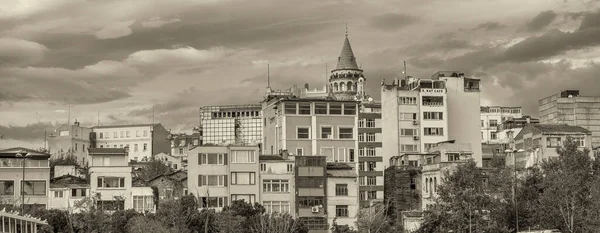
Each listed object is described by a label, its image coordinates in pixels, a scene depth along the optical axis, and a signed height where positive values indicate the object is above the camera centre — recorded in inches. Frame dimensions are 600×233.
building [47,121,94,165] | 6781.5 +503.6
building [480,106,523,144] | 6284.5 +599.5
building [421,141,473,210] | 3937.0 +185.5
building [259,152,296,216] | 3885.3 +101.1
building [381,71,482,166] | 4857.3 +465.3
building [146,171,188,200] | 3966.8 +113.8
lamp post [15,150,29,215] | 3585.1 +197.8
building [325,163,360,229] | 3922.2 +43.0
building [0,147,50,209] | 3742.6 +134.7
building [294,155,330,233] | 3870.6 +72.8
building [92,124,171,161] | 7234.3 +553.0
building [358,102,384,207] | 4694.9 +257.2
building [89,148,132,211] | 3796.8 +136.3
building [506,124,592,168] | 4446.4 +307.1
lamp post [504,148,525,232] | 3374.5 +23.8
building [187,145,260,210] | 3860.7 +149.0
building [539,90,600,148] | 6097.4 +612.1
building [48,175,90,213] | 3764.8 +70.7
